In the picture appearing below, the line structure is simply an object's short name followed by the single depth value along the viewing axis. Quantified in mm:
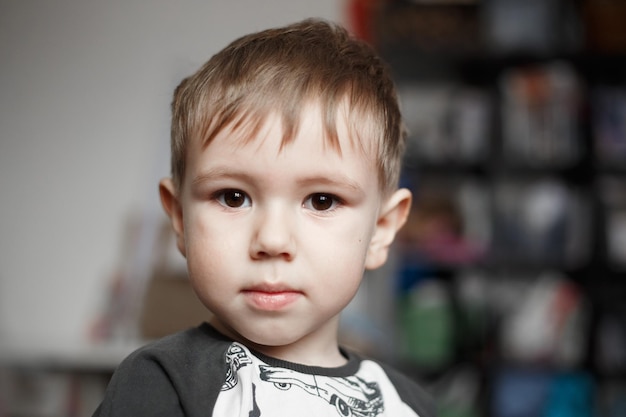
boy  854
